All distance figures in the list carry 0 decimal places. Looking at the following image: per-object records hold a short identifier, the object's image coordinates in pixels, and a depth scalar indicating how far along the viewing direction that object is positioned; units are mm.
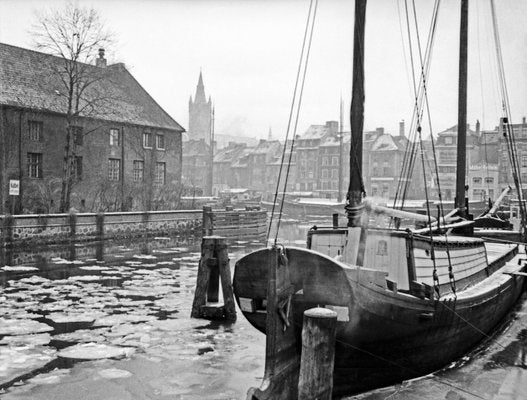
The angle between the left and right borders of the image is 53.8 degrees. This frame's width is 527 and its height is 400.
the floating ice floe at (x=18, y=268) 16516
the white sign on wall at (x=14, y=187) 25328
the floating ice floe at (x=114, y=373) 7215
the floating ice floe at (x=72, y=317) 10062
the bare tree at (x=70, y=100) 31081
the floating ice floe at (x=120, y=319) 9969
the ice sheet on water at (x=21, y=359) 7246
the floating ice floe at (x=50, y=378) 6906
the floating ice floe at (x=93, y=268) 16930
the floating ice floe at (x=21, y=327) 9219
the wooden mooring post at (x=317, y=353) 5211
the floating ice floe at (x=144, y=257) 19969
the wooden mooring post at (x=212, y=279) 10430
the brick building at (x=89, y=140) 33312
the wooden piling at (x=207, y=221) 26359
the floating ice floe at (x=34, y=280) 14350
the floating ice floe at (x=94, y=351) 7984
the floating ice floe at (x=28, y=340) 8531
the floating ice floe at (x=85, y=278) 14841
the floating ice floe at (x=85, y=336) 8844
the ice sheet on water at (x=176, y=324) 9703
